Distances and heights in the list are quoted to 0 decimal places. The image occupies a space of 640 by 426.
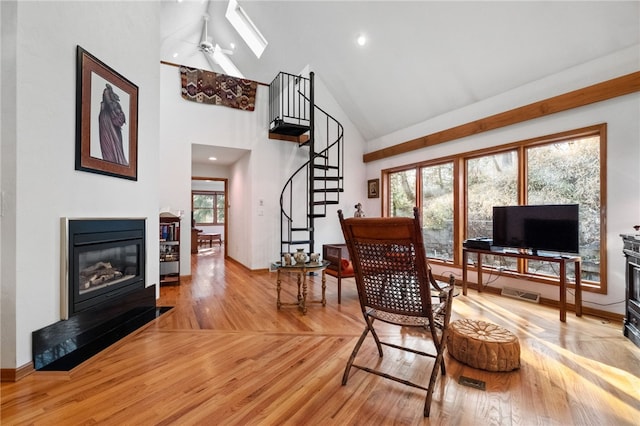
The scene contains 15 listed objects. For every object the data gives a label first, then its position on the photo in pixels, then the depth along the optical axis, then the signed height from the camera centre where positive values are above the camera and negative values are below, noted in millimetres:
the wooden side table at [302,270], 3291 -643
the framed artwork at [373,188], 6473 +577
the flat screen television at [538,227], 3260 -159
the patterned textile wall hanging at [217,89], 5074 +2248
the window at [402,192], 5812 +450
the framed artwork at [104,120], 2414 +850
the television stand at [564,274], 3072 -629
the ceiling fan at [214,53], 6836 +4080
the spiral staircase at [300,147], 5598 +1380
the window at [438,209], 5098 +87
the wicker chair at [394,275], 1623 -373
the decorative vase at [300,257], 3439 -518
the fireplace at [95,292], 2184 -720
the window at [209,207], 11484 +217
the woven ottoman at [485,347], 2047 -958
